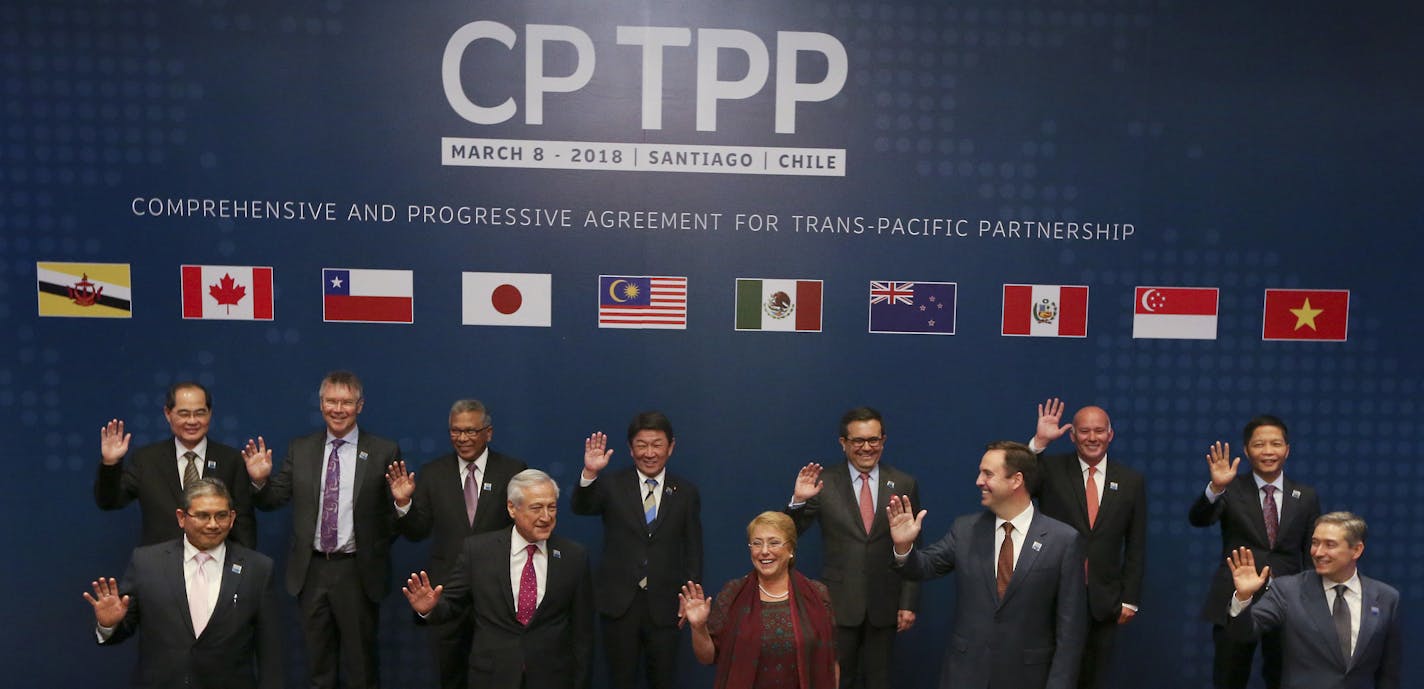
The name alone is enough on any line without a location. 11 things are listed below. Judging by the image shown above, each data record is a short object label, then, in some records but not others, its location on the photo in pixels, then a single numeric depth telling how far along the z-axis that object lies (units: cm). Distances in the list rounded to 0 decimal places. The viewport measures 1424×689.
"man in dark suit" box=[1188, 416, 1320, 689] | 541
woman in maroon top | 414
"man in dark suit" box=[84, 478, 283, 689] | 430
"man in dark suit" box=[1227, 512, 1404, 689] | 448
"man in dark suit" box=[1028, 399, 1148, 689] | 551
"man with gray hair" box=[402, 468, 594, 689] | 457
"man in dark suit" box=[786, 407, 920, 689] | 543
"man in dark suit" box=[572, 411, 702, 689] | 546
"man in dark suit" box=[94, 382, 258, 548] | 524
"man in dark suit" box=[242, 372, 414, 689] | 545
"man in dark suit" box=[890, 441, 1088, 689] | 430
